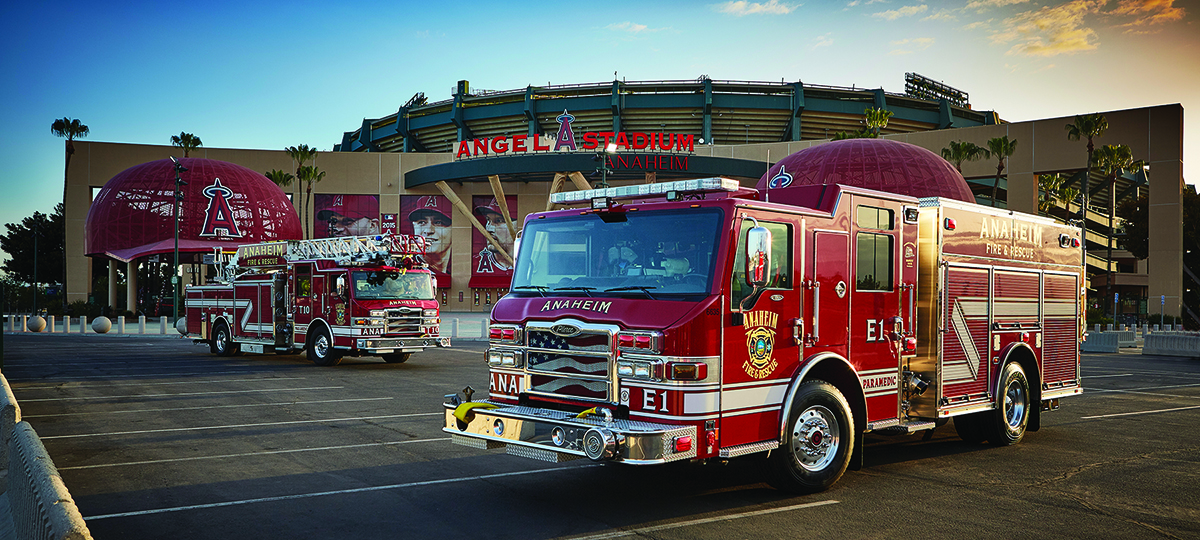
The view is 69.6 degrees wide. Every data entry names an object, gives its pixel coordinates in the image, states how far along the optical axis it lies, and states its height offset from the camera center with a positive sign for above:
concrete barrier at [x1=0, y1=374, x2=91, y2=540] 4.01 -1.13
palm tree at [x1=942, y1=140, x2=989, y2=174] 62.75 +9.91
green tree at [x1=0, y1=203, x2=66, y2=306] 83.19 +3.29
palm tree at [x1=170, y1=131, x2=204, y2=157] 71.56 +11.80
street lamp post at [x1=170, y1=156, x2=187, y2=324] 42.16 +0.14
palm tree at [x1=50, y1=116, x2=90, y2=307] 69.50 +12.38
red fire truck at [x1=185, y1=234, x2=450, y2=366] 22.02 -0.44
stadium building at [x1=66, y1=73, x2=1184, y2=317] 61.28 +10.28
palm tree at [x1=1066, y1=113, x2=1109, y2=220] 59.31 +11.14
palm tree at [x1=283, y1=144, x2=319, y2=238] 73.03 +11.03
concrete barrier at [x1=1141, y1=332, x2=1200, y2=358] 31.55 -2.13
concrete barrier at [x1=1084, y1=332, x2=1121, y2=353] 35.28 -2.30
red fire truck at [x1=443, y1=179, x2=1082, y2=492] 6.98 -0.39
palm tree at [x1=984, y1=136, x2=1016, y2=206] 60.78 +9.89
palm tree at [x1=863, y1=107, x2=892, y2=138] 63.78 +12.52
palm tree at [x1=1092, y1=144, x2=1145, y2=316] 58.97 +8.92
